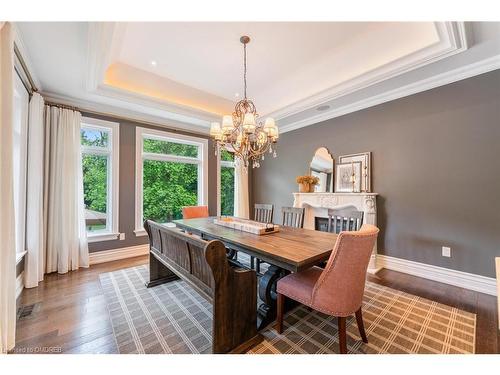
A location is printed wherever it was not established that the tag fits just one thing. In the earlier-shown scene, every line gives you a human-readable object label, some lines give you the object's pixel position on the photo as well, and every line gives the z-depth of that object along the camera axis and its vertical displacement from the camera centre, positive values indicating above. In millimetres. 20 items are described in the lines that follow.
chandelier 2254 +629
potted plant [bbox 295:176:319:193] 3912 +125
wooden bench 1440 -760
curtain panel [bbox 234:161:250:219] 5184 -83
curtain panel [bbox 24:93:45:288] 2576 -66
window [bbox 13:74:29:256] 2441 +313
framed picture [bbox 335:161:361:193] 3445 +192
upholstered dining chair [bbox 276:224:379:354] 1363 -649
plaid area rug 1563 -1192
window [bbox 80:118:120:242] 3418 +202
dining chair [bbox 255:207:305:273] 2861 -404
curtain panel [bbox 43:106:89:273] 2941 -34
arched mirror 3815 +370
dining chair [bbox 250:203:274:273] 3284 -389
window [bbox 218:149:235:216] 5088 +118
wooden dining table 1494 -479
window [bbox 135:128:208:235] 3904 +292
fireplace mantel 3141 -258
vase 3986 +12
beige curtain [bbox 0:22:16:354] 1405 -29
